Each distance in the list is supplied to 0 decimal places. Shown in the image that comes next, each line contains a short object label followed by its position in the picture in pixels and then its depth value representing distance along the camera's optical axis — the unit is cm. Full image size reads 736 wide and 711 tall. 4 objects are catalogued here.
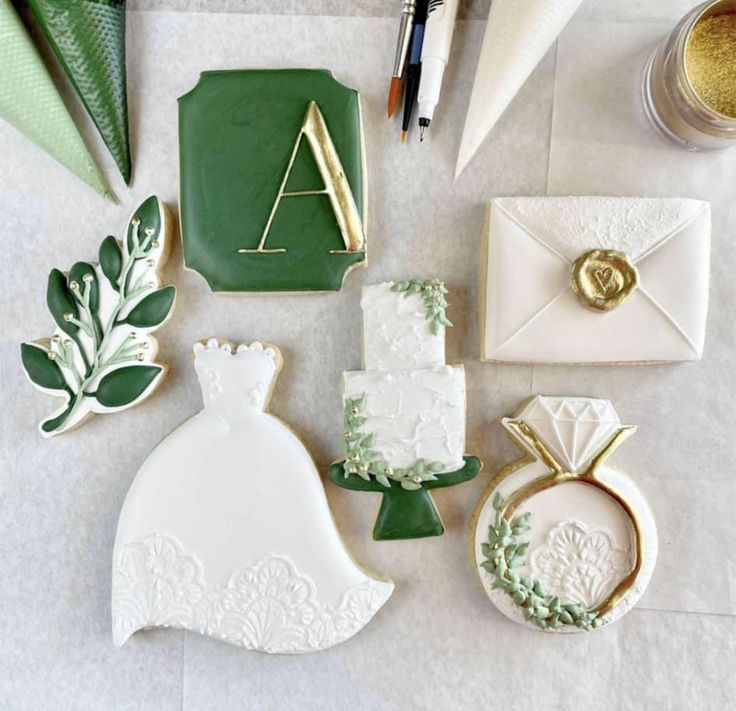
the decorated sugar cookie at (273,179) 66
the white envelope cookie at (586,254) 64
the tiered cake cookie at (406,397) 64
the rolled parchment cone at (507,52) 62
